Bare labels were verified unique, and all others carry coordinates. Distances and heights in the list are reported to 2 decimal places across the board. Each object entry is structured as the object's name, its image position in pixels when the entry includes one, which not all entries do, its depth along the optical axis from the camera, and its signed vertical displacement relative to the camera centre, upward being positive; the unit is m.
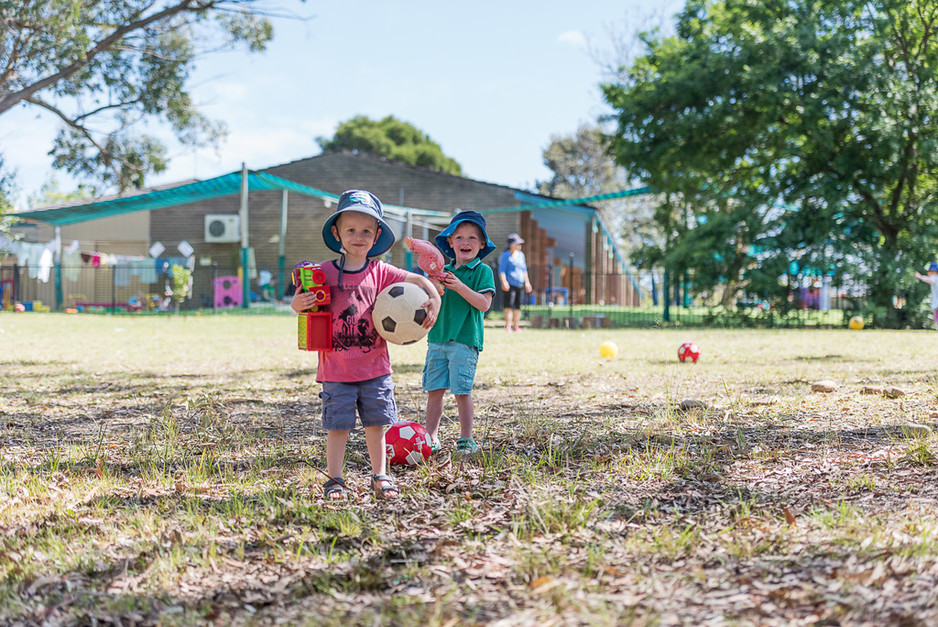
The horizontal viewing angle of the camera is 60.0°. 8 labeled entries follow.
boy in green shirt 4.31 -0.13
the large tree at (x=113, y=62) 13.32 +4.51
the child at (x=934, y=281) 13.10 +0.46
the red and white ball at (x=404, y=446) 4.07 -0.70
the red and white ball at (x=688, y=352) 9.12 -0.50
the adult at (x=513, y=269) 14.38 +0.69
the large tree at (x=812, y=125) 16.69 +3.96
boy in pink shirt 3.51 -0.19
